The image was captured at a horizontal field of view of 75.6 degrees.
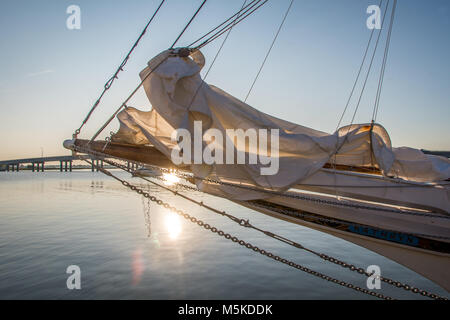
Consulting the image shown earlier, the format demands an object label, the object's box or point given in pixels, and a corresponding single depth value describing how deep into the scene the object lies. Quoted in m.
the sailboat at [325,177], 3.66
